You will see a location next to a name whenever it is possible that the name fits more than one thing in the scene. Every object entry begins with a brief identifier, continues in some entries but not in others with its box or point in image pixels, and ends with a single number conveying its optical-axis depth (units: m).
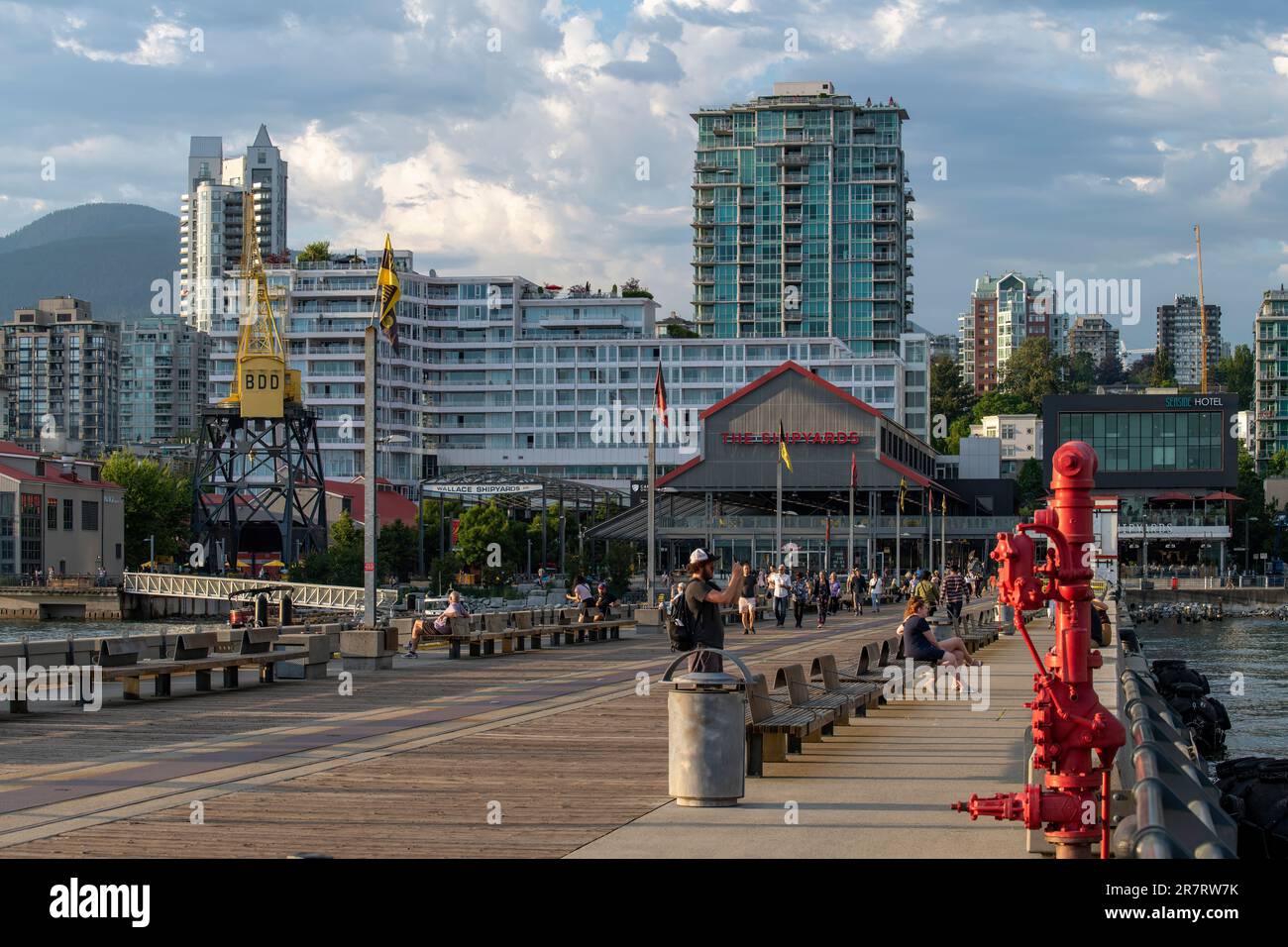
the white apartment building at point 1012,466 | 181.89
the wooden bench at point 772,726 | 14.91
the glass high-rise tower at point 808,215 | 195.00
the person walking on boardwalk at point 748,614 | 45.50
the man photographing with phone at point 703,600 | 15.55
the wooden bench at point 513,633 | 32.50
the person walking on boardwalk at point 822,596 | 50.59
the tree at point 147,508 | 131.12
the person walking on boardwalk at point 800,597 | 49.99
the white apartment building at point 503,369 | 175.50
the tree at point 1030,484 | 163.75
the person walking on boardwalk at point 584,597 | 41.09
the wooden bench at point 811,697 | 16.98
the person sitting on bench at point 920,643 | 20.11
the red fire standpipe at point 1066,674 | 9.11
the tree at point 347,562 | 110.38
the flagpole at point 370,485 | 28.09
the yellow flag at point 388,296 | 30.25
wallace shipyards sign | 103.34
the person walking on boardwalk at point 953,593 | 40.75
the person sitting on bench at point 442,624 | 32.35
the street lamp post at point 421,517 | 102.44
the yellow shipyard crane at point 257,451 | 120.94
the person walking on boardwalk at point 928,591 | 35.27
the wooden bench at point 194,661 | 22.50
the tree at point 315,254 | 187.00
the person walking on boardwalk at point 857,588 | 63.03
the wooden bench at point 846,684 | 19.06
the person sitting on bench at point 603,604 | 42.12
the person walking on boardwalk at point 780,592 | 50.00
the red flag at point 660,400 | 52.73
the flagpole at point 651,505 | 50.04
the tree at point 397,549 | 113.81
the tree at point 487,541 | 104.12
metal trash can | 12.97
